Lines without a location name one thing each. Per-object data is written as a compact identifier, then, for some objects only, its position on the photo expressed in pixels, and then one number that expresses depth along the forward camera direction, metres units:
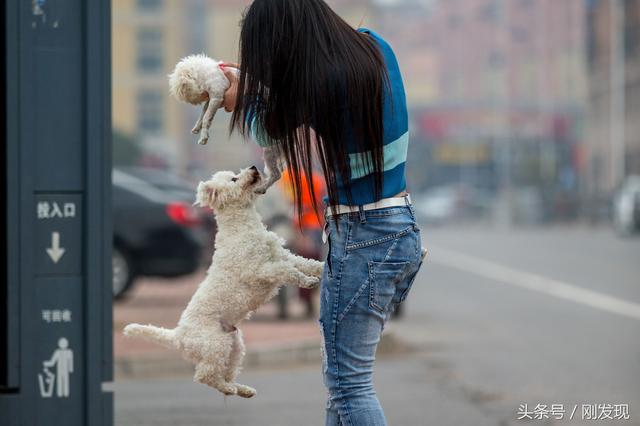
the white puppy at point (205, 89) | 7.48
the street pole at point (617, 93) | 124.94
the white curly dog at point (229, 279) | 7.66
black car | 27.28
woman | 7.23
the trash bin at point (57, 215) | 8.77
